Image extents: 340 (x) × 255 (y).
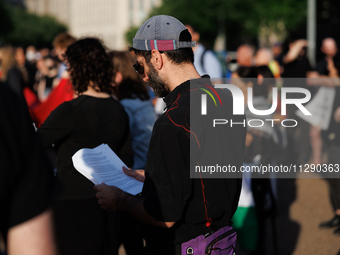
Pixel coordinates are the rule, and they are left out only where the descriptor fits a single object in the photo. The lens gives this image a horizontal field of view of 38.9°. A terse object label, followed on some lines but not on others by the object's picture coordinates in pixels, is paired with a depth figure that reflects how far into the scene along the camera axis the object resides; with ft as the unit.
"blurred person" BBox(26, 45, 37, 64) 61.83
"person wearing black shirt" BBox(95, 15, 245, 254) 6.35
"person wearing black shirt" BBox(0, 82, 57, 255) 3.69
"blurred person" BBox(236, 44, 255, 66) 28.19
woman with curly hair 9.71
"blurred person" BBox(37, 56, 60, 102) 32.91
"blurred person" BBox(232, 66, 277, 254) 15.11
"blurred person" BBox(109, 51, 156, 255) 13.39
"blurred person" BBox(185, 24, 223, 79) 22.32
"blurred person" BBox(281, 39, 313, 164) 26.76
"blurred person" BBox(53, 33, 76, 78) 14.99
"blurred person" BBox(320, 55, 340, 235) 18.88
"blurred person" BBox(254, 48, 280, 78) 26.50
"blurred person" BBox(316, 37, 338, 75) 25.59
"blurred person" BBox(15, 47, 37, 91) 26.81
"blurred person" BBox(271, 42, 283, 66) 47.57
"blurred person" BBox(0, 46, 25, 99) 23.74
